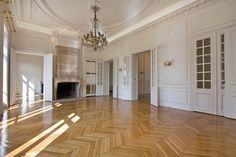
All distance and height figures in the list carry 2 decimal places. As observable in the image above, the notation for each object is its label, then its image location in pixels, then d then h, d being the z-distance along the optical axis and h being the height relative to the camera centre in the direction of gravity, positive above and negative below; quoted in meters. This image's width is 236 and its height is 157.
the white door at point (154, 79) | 4.19 +0.01
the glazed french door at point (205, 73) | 3.15 +0.19
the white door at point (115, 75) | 6.12 +0.24
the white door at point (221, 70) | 3.00 +0.26
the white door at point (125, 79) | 5.49 +0.01
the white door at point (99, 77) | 6.91 +0.14
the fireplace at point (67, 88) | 5.71 -0.52
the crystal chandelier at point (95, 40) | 3.44 +1.26
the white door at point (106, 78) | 7.14 +0.08
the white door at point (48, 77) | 5.29 +0.10
